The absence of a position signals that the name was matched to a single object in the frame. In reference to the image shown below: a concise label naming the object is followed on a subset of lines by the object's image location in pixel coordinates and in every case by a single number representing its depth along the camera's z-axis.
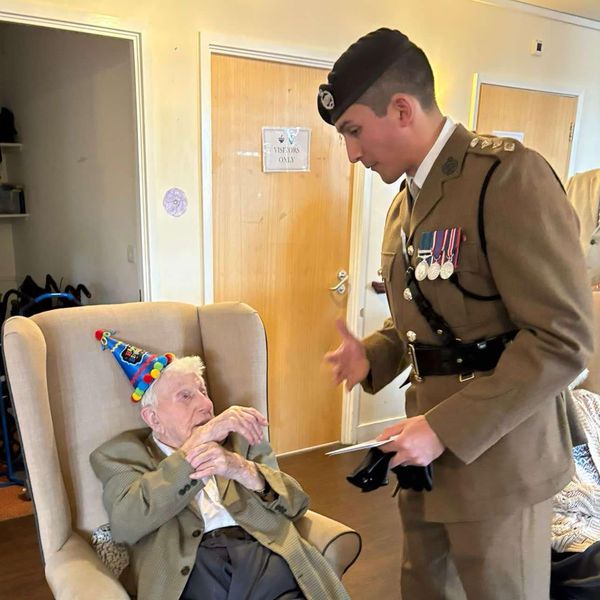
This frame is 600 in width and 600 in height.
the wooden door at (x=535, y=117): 3.18
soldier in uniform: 0.98
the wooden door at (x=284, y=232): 2.55
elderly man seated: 1.31
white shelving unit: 3.94
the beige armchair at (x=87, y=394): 1.26
